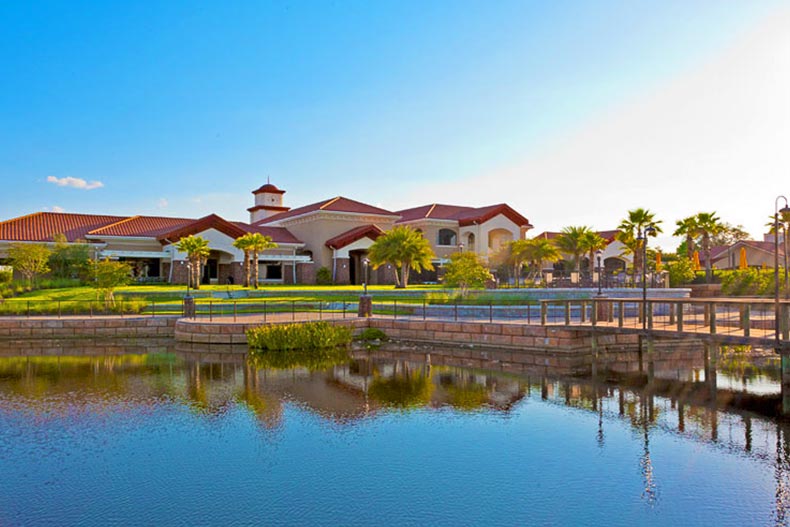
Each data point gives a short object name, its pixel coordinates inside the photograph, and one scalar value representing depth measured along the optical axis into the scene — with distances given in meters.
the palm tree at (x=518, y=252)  44.44
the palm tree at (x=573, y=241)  45.34
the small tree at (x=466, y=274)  34.00
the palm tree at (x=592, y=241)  44.22
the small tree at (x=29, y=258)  38.03
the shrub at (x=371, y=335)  26.91
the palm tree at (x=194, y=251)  39.59
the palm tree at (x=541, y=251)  43.91
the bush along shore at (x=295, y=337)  24.55
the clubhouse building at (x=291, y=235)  44.69
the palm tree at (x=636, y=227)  41.03
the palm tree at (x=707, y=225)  43.59
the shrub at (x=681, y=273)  41.59
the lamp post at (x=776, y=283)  15.43
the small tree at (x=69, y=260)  41.34
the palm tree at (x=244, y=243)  42.28
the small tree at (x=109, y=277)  31.77
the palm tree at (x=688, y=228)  44.53
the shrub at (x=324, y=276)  49.16
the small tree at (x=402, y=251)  42.16
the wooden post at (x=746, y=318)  16.28
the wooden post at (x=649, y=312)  19.04
